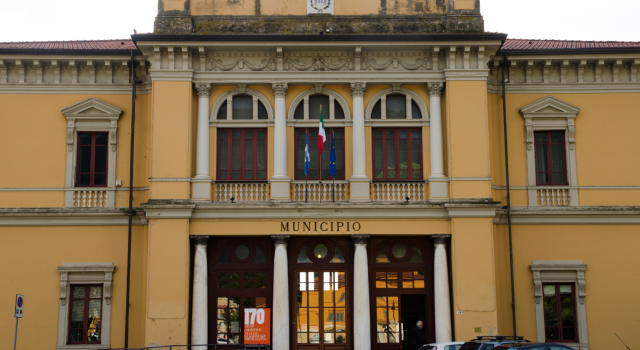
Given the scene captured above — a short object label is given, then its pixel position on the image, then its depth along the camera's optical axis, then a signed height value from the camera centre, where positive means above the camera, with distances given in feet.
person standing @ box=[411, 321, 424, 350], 69.00 -5.56
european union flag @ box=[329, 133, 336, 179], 70.03 +13.18
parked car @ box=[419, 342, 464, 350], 62.03 -5.78
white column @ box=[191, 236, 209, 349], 67.82 -1.12
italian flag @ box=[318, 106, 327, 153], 69.24 +15.84
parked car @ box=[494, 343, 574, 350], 51.03 -4.89
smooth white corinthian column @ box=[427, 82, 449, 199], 70.59 +15.12
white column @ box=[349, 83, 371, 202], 70.49 +14.49
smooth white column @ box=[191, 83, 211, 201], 70.28 +14.77
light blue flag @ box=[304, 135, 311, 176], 69.44 +13.62
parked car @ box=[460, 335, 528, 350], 55.16 -5.02
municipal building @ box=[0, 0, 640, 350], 69.87 +11.36
